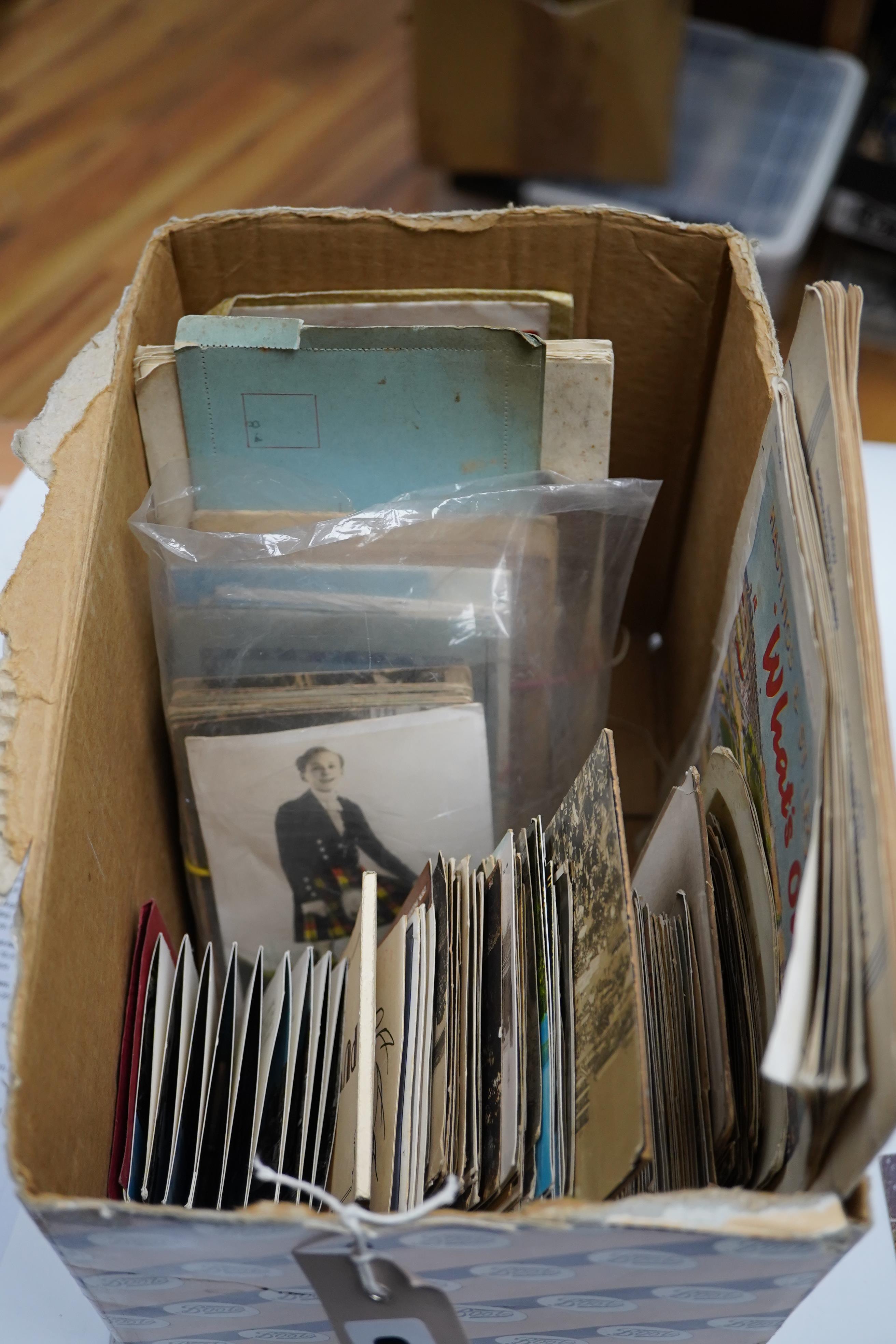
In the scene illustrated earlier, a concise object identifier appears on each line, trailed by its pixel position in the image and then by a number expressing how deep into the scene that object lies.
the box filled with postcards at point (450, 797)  0.46
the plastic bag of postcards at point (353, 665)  0.74
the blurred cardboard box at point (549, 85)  1.37
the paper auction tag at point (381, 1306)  0.46
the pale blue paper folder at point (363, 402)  0.73
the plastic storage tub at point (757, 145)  1.61
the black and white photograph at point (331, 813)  0.77
